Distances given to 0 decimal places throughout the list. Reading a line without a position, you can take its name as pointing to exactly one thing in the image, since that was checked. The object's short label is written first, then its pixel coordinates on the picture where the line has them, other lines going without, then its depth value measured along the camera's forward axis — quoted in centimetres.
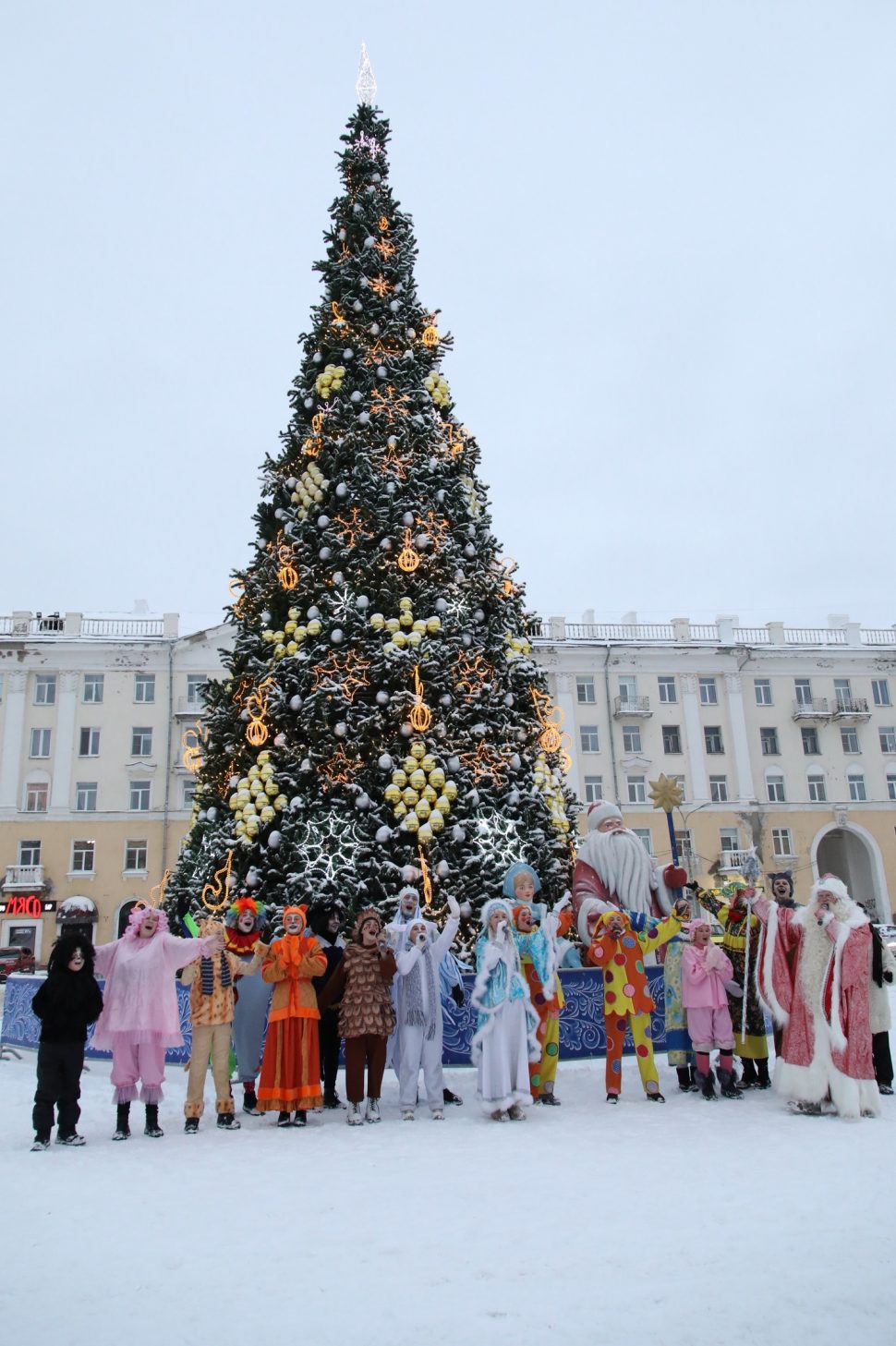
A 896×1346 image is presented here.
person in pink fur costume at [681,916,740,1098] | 791
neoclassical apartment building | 3422
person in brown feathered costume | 754
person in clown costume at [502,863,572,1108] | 793
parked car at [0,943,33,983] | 2635
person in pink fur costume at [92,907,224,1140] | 711
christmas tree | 976
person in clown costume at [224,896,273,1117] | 804
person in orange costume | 738
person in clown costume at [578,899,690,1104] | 791
